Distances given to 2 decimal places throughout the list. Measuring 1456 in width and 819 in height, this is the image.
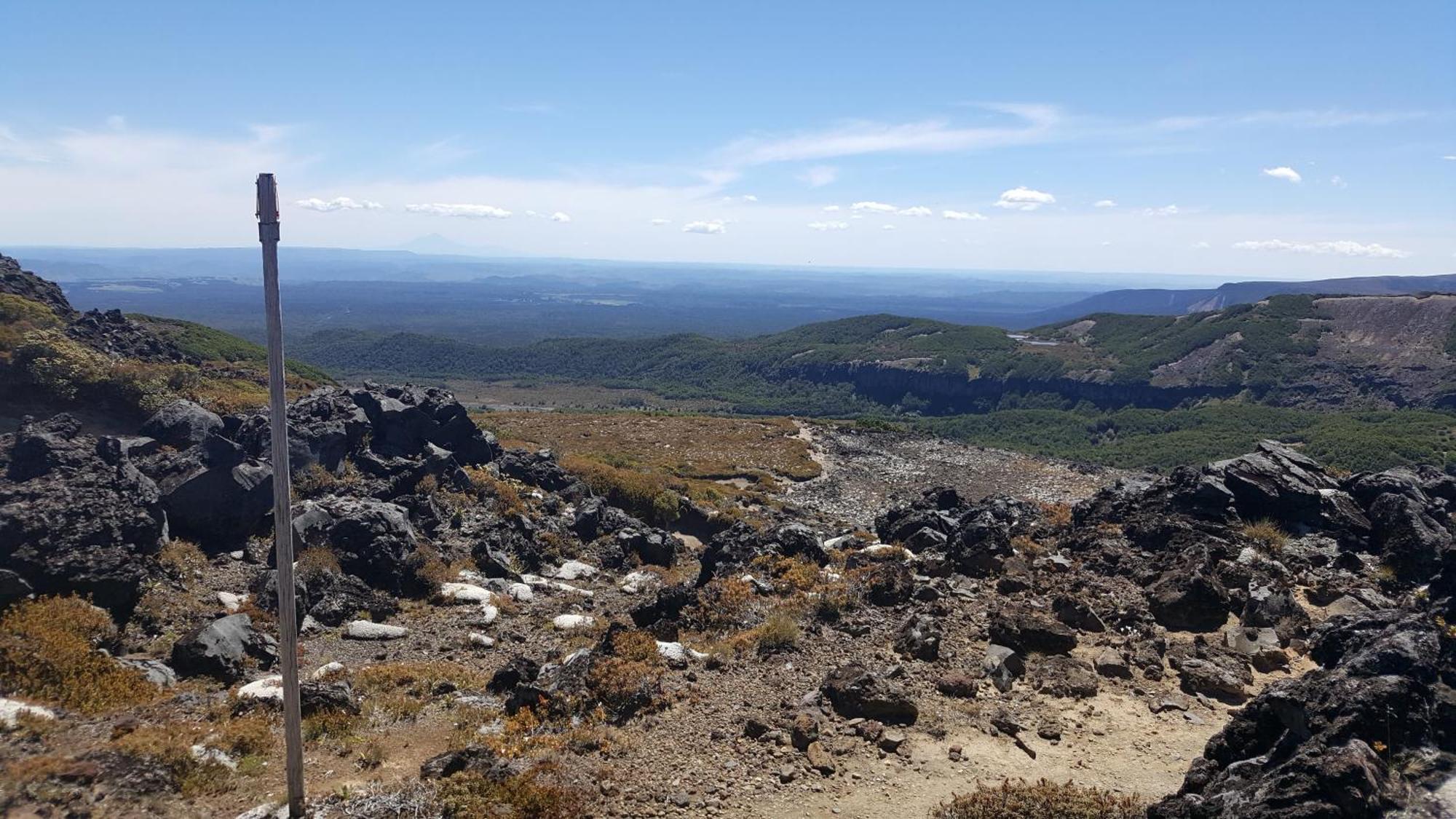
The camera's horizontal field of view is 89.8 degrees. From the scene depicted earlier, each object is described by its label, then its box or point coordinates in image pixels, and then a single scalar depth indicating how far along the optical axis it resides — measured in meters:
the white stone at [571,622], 15.45
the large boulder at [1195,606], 12.95
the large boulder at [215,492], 17.05
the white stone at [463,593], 16.88
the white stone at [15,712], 8.36
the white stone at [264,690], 10.25
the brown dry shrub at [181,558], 15.14
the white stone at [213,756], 8.31
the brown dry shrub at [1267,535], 17.02
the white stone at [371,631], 14.52
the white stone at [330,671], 12.05
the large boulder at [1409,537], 14.83
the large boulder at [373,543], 16.83
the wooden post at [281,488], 6.24
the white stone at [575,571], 20.42
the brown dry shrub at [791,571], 16.59
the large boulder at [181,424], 20.36
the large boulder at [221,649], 11.38
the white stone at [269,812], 7.39
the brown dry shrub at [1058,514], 22.98
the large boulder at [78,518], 12.44
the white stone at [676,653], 12.24
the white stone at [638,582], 19.69
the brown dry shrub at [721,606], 14.43
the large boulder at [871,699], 9.80
